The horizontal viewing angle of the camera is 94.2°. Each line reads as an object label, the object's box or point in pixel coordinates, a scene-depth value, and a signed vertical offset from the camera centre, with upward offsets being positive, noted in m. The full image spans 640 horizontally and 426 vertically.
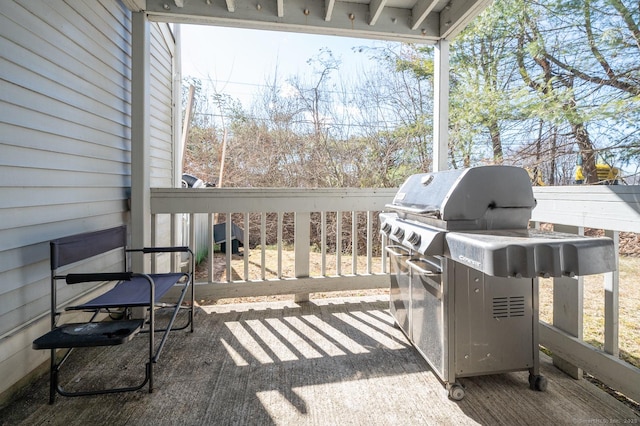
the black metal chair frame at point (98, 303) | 1.50 -0.59
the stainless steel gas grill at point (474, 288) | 1.62 -0.46
